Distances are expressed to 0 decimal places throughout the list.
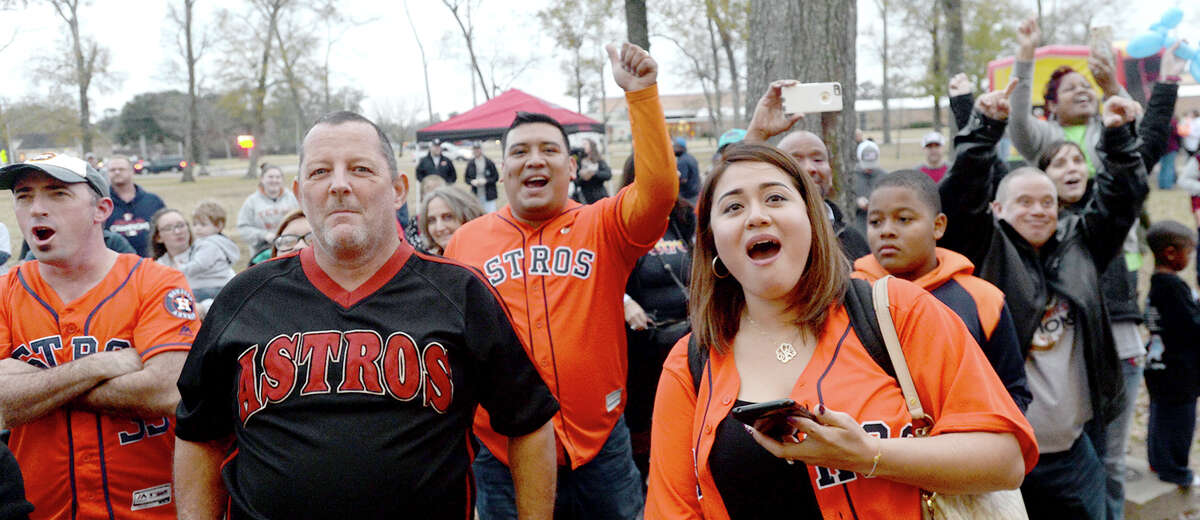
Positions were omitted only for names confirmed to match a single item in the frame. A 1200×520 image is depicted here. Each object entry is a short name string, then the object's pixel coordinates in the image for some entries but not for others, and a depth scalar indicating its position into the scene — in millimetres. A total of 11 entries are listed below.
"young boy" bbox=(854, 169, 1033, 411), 2465
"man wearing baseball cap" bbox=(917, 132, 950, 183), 9359
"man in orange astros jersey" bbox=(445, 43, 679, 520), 3057
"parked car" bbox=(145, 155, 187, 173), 52069
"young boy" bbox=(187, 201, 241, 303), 6336
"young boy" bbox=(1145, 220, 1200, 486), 4566
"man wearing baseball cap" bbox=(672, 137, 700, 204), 10359
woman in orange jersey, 1677
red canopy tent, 15367
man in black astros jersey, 2062
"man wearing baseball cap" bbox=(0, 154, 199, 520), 2545
